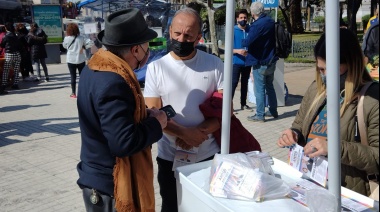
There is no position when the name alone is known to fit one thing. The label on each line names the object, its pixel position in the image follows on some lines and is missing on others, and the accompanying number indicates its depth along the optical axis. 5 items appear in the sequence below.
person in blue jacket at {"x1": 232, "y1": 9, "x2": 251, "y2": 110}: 7.19
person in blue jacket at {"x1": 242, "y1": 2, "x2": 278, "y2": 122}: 6.64
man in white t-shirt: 2.41
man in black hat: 1.86
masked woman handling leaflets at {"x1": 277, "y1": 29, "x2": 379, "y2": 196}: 1.79
